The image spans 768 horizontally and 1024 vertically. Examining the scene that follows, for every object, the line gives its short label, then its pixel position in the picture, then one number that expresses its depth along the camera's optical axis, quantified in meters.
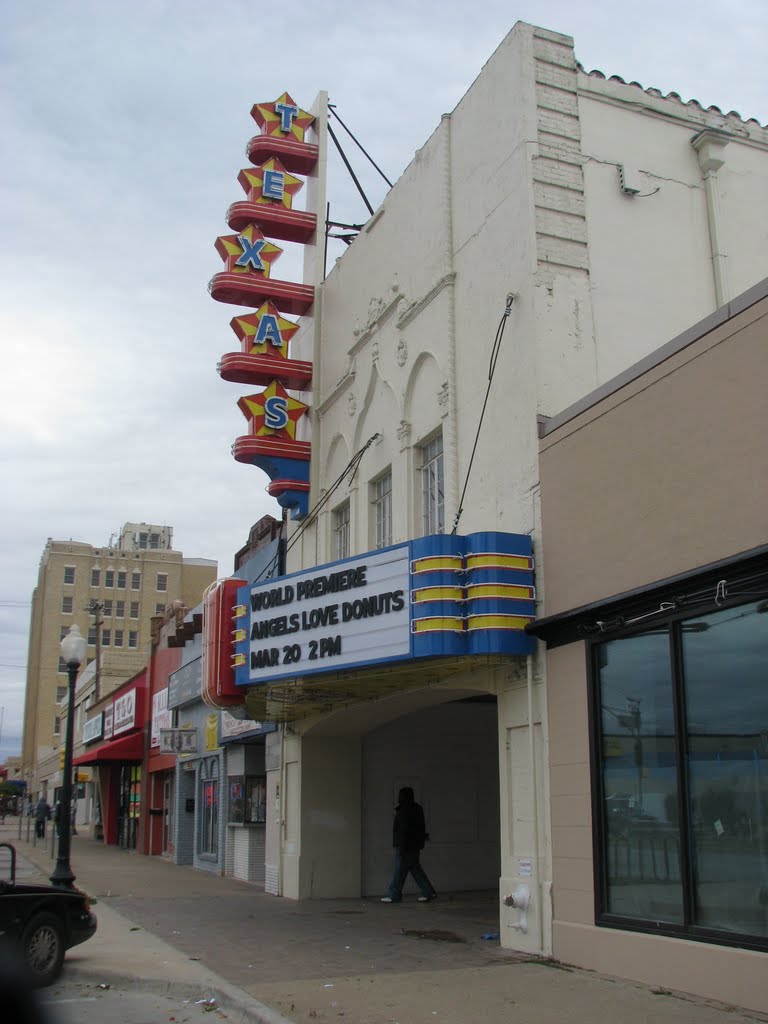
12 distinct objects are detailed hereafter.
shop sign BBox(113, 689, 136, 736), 34.88
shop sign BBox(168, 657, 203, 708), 25.92
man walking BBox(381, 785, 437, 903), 15.91
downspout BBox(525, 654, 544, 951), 10.71
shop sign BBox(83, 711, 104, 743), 41.94
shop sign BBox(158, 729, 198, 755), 26.12
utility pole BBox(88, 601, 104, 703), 53.06
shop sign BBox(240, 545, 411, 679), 11.93
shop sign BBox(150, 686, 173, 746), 30.05
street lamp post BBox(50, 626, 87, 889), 14.66
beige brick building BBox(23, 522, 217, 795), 92.56
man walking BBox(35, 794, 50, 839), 39.02
